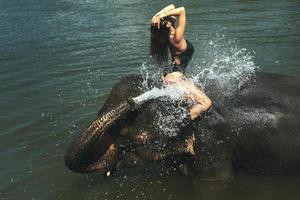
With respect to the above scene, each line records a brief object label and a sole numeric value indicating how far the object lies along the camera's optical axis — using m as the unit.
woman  6.85
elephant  6.99
